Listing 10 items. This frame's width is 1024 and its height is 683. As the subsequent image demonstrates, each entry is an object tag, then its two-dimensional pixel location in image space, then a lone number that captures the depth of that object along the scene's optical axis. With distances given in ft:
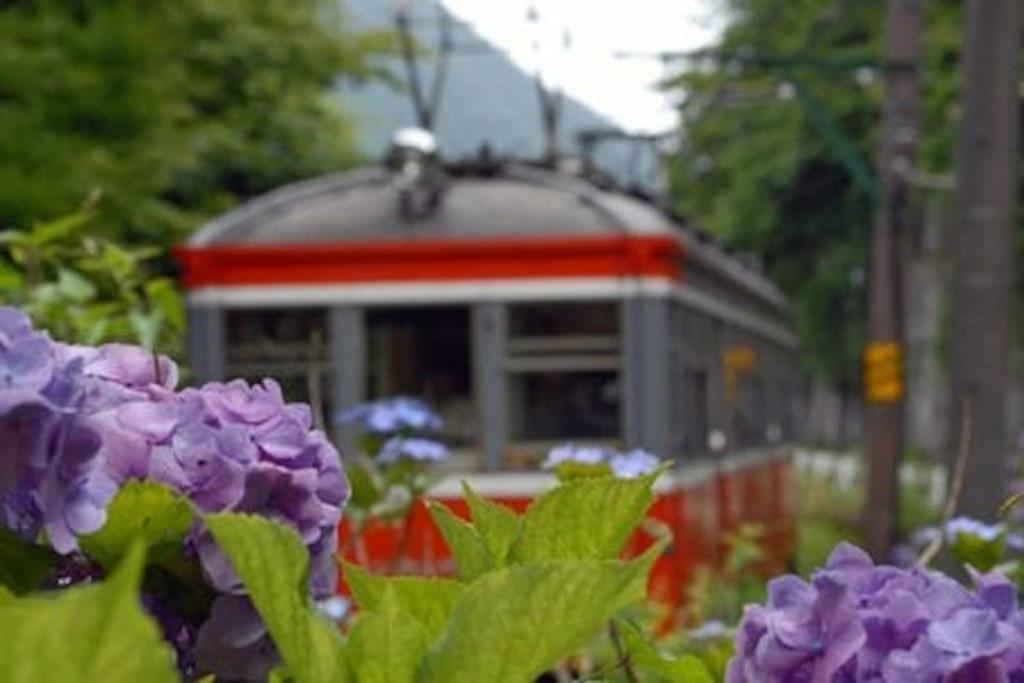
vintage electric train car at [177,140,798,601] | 51.17
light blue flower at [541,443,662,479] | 18.28
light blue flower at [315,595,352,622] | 27.09
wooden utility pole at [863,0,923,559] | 77.46
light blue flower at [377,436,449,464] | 24.41
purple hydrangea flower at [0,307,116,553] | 6.15
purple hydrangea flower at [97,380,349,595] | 6.82
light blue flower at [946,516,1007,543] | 18.14
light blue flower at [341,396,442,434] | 25.87
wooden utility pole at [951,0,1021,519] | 49.69
